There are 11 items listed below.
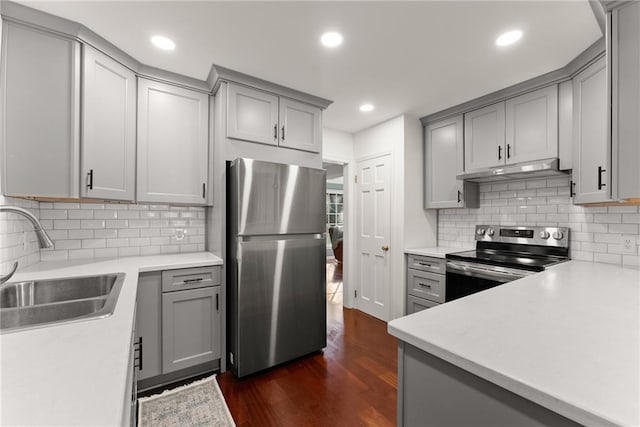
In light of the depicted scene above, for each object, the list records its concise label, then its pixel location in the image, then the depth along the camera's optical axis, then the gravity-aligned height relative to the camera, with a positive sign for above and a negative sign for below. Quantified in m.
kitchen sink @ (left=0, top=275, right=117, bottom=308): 1.38 -0.41
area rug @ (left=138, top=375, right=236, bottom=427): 1.72 -1.25
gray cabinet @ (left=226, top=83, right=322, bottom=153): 2.38 +0.84
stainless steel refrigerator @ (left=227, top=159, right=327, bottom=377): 2.18 -0.40
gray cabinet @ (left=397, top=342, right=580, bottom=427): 0.61 -0.45
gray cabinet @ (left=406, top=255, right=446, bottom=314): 2.86 -0.70
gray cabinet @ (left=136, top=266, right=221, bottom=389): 2.02 -0.82
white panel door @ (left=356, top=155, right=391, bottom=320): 3.43 -0.26
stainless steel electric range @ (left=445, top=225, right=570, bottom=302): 2.33 -0.37
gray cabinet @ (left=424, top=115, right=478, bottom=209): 3.06 +0.54
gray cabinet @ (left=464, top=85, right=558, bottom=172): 2.42 +0.78
